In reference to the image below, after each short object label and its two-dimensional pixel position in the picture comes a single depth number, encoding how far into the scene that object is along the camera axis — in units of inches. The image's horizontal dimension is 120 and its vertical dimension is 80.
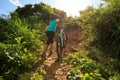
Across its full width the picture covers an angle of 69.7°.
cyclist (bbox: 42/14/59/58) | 142.5
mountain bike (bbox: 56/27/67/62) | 140.4
